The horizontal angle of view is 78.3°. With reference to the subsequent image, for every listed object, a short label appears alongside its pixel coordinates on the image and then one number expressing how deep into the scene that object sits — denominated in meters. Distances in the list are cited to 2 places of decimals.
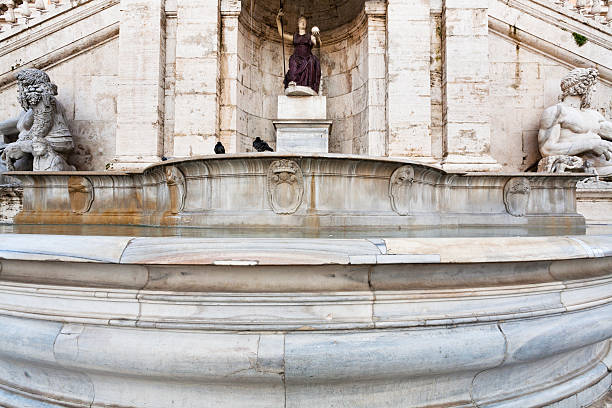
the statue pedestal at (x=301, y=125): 7.75
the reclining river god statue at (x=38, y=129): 7.46
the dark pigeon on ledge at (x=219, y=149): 5.29
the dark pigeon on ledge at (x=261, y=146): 5.25
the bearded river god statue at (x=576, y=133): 7.18
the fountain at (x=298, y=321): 1.59
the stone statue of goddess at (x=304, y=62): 8.66
